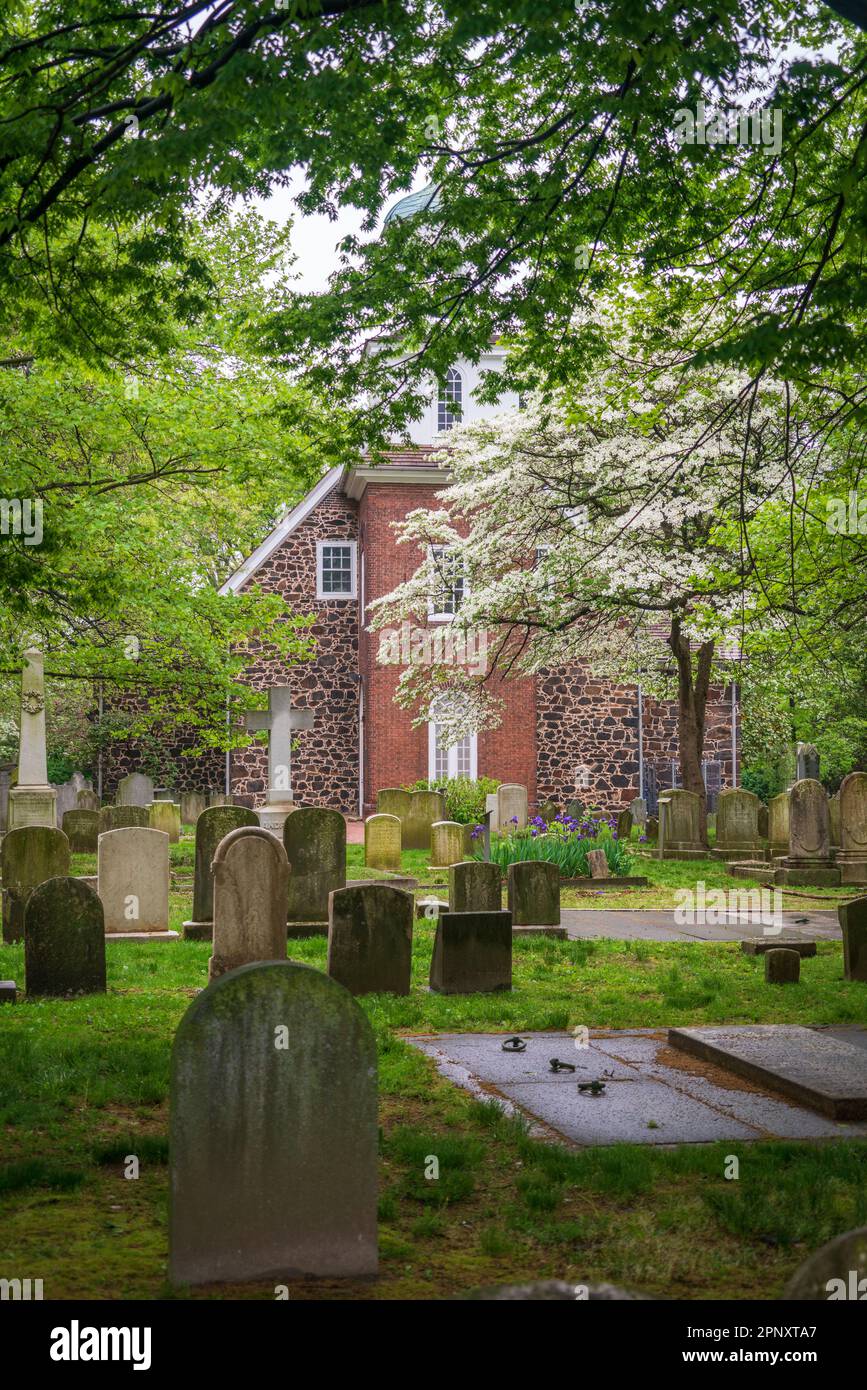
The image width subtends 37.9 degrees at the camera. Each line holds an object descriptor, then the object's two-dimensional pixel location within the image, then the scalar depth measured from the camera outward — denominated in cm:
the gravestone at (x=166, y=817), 2455
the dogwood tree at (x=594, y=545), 2102
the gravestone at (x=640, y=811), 3152
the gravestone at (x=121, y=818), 2062
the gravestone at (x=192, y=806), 3116
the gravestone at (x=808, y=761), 2425
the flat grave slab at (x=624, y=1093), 657
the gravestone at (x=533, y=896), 1357
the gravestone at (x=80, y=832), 2219
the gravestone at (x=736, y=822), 2366
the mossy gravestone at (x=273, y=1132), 462
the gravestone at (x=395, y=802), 2639
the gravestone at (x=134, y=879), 1294
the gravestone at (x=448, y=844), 2083
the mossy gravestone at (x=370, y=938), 998
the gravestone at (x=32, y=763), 1833
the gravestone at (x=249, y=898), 1023
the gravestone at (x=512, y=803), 2741
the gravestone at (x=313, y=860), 1362
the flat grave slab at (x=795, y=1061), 694
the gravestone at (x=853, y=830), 2005
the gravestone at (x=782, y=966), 1105
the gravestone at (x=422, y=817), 2611
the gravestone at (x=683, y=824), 2380
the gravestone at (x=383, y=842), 2011
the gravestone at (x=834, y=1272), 282
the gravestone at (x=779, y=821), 2440
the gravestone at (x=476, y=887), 1230
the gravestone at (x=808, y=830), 1977
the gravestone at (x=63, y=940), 1007
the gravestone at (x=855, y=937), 1087
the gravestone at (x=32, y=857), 1378
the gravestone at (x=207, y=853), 1330
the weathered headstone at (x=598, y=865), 1892
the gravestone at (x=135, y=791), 3088
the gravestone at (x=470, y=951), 1044
